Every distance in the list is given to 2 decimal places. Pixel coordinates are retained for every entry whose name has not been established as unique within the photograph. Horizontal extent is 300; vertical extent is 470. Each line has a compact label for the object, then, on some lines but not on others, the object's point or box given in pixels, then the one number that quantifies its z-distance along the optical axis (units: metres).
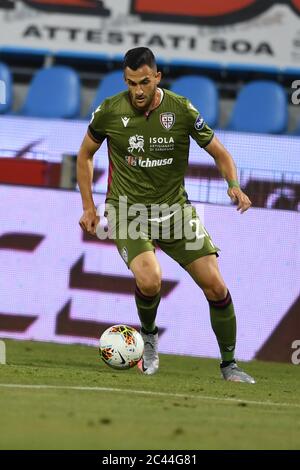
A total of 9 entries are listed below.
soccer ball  9.62
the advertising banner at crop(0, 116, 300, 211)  12.83
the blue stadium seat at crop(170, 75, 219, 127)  16.20
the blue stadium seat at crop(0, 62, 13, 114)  16.69
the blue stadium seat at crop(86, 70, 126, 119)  16.41
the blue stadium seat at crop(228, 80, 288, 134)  16.16
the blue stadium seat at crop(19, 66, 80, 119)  16.66
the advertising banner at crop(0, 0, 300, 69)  16.75
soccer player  9.73
